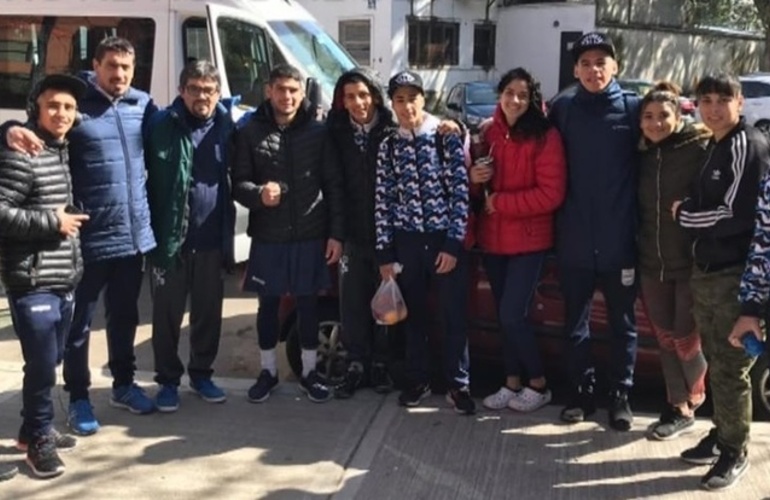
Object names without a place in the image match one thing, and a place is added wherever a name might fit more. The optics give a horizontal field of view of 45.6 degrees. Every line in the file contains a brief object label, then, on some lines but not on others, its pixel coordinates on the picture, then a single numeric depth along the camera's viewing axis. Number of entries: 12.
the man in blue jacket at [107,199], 4.52
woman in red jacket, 4.64
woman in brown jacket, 4.38
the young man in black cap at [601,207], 4.53
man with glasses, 4.81
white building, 26.25
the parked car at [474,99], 18.31
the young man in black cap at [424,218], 4.80
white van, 8.10
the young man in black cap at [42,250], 4.02
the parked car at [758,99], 19.30
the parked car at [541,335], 4.95
